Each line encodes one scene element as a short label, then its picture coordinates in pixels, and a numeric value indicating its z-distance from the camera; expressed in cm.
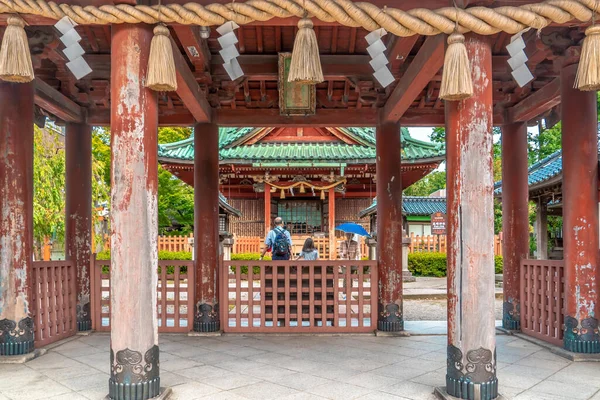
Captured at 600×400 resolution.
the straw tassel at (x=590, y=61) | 337
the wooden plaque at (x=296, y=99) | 632
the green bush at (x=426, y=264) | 1902
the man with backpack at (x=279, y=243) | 742
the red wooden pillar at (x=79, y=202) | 665
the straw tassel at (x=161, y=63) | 344
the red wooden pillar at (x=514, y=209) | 665
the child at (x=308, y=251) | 799
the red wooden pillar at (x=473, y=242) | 348
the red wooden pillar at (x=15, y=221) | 487
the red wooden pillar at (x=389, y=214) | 656
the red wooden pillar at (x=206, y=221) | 638
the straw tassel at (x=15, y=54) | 338
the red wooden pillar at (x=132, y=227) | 345
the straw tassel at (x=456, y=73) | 335
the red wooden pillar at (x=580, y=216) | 494
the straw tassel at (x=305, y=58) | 343
